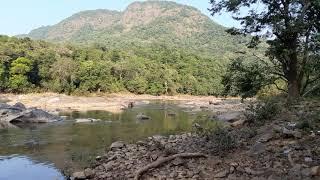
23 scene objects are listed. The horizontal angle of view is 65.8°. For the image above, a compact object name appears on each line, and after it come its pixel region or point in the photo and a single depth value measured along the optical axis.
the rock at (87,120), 24.70
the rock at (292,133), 7.77
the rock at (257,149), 7.79
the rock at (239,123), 10.42
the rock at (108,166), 9.50
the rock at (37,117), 24.45
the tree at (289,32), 10.22
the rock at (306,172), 6.38
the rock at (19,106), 27.85
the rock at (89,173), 9.22
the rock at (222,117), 18.29
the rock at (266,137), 8.18
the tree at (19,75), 50.27
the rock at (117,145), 12.28
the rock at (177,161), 8.27
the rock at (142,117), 26.47
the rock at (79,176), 9.23
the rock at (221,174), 7.21
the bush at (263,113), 9.72
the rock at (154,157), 9.16
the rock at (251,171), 6.95
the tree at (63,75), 51.57
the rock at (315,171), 6.33
